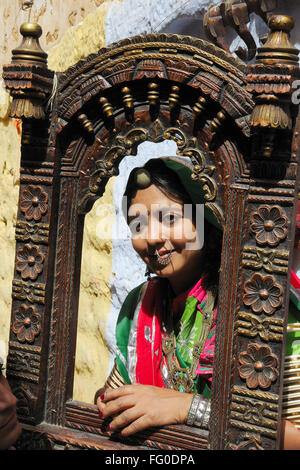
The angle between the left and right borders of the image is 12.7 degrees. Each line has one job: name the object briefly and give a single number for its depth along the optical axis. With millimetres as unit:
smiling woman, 2421
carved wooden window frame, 2274
